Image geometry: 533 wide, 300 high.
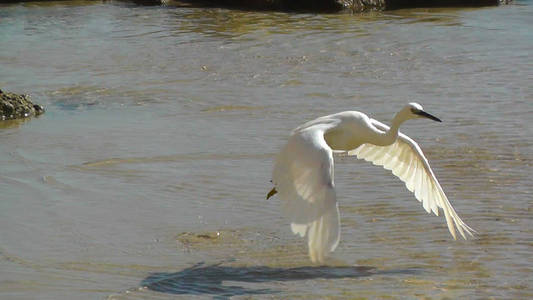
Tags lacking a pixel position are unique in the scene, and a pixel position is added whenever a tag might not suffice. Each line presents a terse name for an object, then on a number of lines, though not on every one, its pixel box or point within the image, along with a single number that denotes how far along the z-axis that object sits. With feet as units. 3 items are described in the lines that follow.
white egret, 32.81
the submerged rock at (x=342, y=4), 105.19
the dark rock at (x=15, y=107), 61.11
